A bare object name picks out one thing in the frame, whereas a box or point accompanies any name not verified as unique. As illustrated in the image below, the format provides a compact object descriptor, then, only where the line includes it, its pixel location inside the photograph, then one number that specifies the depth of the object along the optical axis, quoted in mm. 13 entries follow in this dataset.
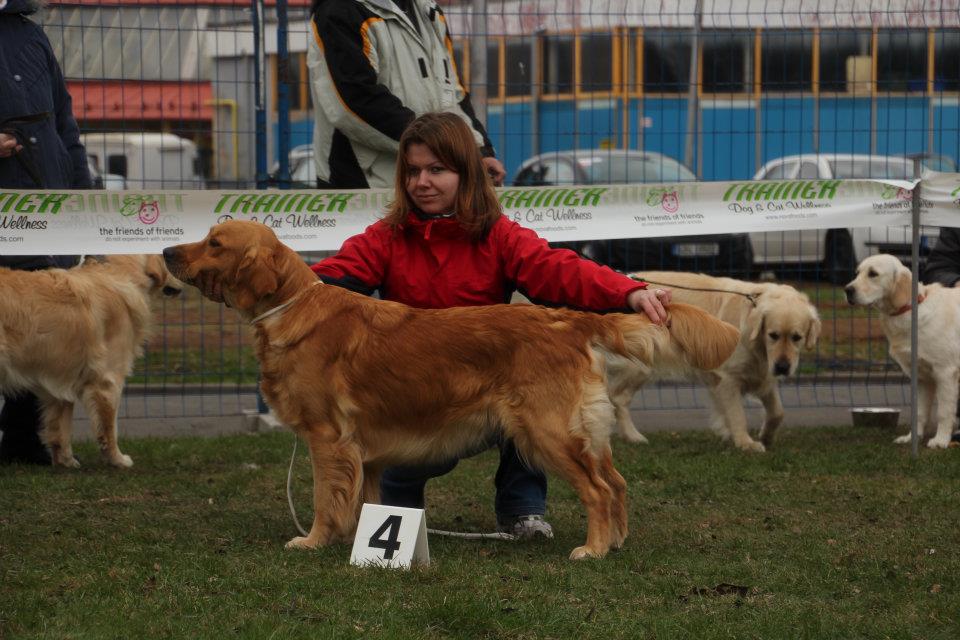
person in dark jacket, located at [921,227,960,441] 14422
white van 18931
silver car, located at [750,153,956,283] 18531
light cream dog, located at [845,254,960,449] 13437
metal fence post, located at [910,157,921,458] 12241
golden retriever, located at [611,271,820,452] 13338
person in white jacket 10414
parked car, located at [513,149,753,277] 20406
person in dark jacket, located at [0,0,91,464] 11203
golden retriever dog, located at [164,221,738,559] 8016
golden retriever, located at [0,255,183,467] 11672
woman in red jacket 8539
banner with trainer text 11805
